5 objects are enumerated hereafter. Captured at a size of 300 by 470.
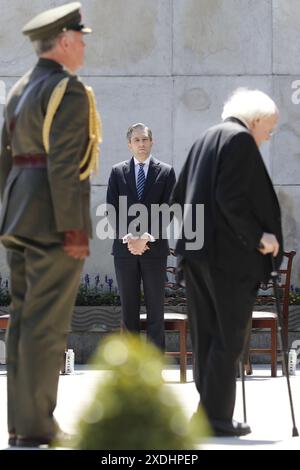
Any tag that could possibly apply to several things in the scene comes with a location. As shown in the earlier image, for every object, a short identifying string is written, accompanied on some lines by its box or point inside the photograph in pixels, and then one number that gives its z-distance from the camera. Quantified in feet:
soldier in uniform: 37.04
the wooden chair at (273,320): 72.18
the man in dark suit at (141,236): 64.49
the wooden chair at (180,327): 67.41
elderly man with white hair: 40.78
